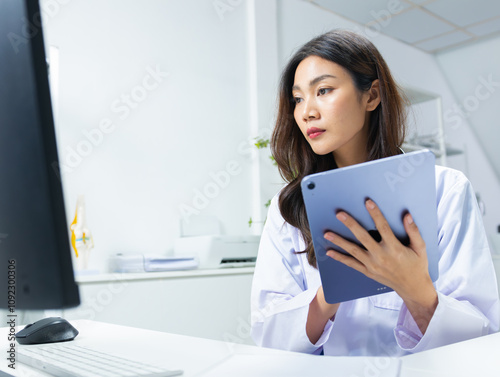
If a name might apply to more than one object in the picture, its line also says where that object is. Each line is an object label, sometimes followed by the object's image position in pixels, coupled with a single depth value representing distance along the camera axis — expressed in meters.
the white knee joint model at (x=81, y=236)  2.27
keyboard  0.61
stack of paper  2.29
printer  2.53
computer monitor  0.44
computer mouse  0.90
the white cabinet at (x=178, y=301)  2.00
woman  0.92
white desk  0.60
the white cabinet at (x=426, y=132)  4.05
